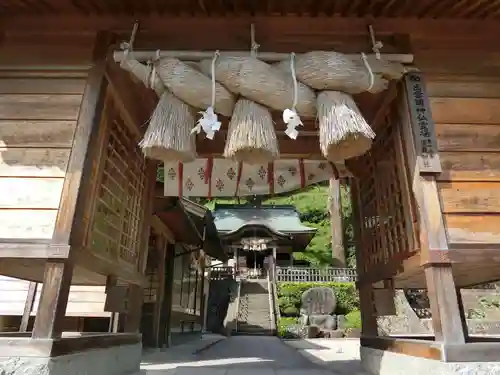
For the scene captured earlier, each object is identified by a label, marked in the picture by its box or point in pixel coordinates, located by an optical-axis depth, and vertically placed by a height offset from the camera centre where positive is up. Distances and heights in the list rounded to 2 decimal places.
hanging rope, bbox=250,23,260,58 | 3.38 +2.37
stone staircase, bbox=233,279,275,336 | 17.69 +0.52
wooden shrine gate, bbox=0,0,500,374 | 3.00 +1.67
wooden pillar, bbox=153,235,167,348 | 8.27 +0.60
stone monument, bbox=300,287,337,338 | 18.52 +0.67
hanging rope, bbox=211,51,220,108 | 3.12 +2.01
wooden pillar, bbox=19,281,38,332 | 5.92 +0.17
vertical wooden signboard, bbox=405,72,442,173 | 3.23 +1.68
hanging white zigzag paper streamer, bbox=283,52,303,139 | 2.96 +1.53
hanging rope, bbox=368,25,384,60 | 3.47 +2.44
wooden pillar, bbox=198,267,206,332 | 14.19 +0.83
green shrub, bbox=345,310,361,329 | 18.17 +0.14
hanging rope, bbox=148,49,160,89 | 3.27 +2.05
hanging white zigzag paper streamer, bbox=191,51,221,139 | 2.98 +1.47
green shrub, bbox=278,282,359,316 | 20.42 +1.35
